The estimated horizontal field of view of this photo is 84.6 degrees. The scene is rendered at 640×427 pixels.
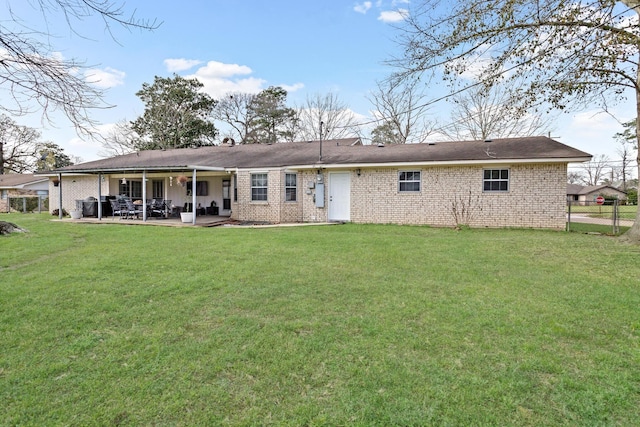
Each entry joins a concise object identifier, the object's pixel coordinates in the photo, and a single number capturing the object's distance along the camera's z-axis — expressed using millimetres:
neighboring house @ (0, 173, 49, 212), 26891
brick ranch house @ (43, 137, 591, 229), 12172
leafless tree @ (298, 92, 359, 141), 30516
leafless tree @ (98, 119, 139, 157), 32781
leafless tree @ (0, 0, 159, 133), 3656
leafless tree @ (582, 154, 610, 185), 56250
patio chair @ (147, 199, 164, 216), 15742
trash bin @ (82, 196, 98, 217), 16547
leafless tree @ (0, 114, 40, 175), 30792
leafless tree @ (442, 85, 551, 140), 25969
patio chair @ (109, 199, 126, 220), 15391
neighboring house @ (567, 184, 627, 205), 51344
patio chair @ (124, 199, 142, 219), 15125
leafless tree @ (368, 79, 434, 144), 27312
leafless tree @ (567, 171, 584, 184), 60734
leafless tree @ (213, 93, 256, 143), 33125
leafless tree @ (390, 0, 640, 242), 7258
